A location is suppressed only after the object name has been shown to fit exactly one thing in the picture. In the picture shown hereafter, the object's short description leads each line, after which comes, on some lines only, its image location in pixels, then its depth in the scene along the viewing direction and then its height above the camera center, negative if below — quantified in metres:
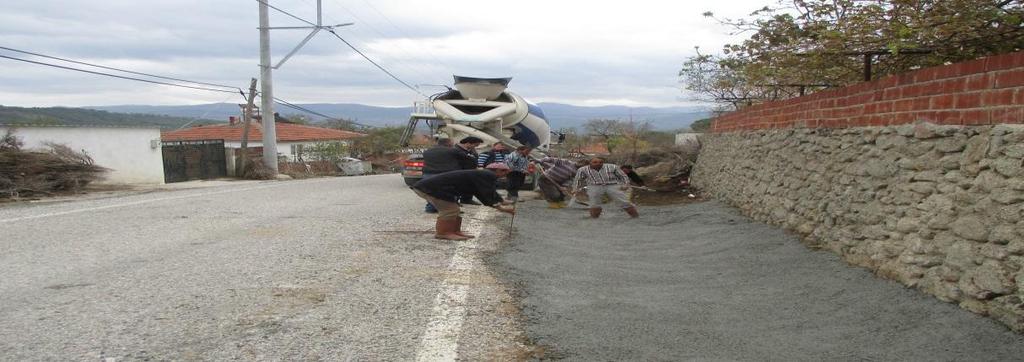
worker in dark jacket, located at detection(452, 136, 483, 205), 8.51 -0.41
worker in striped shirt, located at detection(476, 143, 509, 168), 14.32 -0.63
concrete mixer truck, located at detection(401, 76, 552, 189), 15.70 +0.24
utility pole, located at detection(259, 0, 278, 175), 25.84 +1.21
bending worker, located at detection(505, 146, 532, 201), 13.53 -0.83
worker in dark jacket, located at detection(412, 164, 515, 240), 8.12 -0.76
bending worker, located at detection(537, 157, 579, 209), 13.74 -1.11
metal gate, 24.50 -1.29
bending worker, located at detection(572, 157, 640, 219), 11.97 -1.01
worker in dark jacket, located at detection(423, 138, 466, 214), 8.59 -0.41
